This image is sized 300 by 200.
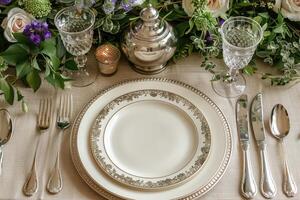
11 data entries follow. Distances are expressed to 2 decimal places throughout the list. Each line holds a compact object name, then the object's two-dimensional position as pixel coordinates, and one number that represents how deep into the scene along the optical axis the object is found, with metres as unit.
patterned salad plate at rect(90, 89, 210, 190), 0.82
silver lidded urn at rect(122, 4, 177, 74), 0.93
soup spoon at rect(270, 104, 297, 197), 0.81
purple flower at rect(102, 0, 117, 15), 0.98
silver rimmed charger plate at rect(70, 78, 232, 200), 0.79
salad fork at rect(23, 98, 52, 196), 0.81
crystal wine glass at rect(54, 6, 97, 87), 0.93
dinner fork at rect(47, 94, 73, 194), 0.81
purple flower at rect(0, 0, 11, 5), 0.97
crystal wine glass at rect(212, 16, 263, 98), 0.91
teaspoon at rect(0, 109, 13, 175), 0.88
